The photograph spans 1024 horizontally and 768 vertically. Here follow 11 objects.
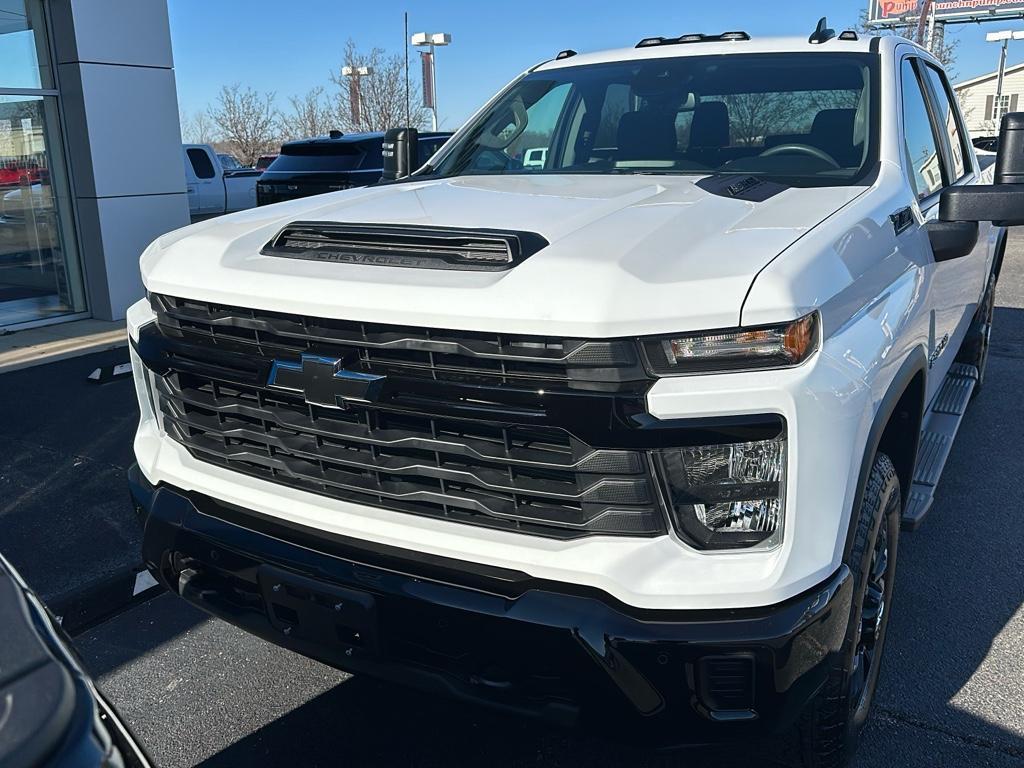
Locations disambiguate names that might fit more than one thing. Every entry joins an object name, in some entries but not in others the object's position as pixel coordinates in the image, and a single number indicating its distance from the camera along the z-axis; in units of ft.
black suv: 36.24
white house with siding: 153.93
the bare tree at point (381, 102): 99.81
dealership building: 27.14
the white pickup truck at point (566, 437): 6.16
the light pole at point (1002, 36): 91.45
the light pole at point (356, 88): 97.04
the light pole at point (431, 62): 83.35
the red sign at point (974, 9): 140.26
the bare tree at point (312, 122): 114.21
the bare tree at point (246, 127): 121.70
